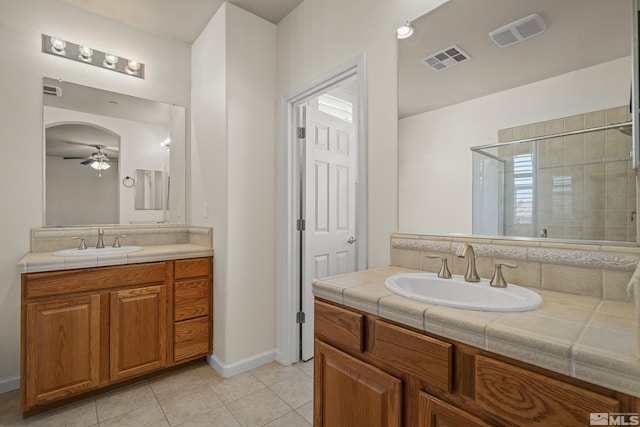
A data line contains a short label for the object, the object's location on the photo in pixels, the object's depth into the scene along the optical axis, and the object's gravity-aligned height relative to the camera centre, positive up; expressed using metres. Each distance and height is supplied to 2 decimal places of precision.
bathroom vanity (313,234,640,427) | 0.63 -0.36
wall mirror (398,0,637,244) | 1.02 +0.38
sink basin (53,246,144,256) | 1.99 -0.27
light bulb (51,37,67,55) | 2.19 +1.20
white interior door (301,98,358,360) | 2.44 +0.09
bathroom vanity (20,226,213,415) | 1.70 -0.68
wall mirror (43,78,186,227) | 2.22 +0.44
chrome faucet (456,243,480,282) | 1.21 -0.21
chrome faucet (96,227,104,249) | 2.25 -0.21
